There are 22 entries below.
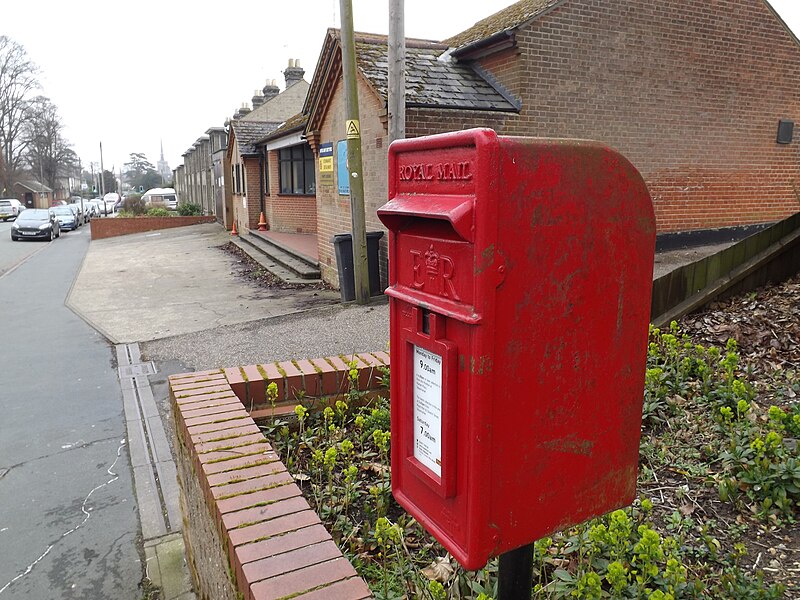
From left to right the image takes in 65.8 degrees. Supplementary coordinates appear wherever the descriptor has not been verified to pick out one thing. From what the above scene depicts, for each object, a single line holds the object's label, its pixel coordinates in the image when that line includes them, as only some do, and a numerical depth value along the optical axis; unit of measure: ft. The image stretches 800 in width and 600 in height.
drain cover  24.62
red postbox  4.25
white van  219.61
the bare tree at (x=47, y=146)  214.69
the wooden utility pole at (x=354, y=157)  29.04
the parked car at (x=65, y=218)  121.10
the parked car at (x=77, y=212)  136.38
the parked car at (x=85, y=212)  149.89
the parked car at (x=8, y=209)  163.84
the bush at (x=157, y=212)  115.85
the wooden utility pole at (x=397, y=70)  25.41
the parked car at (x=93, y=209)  174.29
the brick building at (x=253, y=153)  78.48
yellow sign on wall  40.04
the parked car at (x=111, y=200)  246.68
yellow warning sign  29.45
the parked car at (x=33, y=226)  97.09
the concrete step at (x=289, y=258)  43.97
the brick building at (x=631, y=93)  31.99
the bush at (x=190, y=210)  121.39
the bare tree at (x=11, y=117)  183.98
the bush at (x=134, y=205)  127.71
